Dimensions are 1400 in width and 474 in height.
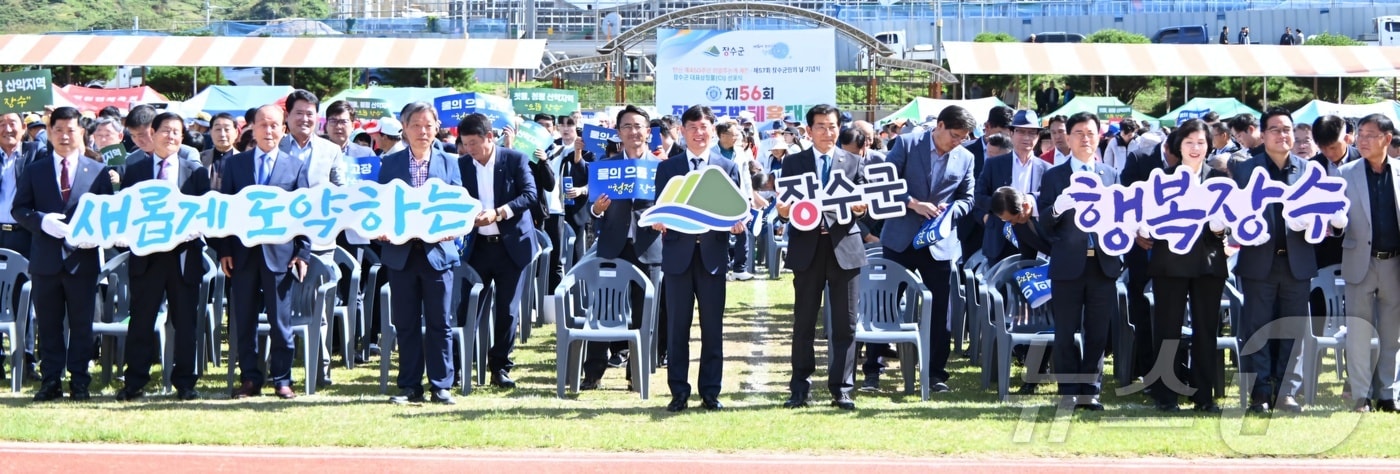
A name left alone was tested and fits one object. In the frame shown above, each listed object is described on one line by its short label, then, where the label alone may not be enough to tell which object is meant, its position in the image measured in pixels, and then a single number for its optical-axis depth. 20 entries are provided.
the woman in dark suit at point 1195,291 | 7.93
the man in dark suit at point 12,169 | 8.89
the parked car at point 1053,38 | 58.02
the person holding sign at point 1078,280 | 8.07
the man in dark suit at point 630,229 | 9.24
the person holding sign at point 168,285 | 8.30
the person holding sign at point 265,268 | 8.30
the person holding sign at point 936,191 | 9.00
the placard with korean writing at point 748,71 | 27.72
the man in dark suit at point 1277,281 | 7.97
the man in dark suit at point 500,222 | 8.60
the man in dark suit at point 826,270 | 8.07
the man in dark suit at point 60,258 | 8.25
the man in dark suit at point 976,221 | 10.18
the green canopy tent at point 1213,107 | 27.05
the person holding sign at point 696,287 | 8.12
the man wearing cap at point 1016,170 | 9.16
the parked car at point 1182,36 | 58.41
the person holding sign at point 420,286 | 8.23
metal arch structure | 32.88
